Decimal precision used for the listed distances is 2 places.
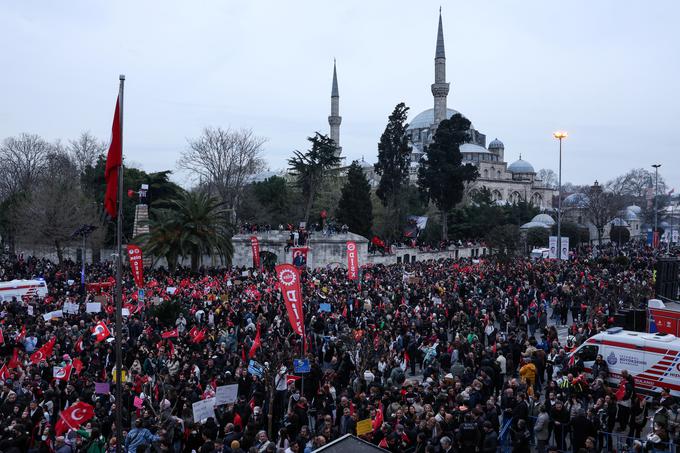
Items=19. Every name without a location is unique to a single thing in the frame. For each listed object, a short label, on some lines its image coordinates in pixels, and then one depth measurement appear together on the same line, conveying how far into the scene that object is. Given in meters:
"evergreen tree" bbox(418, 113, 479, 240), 50.53
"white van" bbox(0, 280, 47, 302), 24.14
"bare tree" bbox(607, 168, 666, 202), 103.21
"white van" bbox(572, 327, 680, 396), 12.52
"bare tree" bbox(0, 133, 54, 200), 60.94
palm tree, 35.41
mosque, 75.19
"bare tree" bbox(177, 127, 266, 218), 49.09
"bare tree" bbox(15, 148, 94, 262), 39.09
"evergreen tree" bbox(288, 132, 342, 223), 48.53
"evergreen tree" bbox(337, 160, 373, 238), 47.69
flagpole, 7.64
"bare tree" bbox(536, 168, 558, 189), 143.00
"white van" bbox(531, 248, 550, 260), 47.38
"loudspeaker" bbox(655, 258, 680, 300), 22.17
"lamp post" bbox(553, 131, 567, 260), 30.53
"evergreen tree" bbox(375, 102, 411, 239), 50.97
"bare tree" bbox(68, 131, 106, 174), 67.12
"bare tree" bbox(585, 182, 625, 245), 58.22
